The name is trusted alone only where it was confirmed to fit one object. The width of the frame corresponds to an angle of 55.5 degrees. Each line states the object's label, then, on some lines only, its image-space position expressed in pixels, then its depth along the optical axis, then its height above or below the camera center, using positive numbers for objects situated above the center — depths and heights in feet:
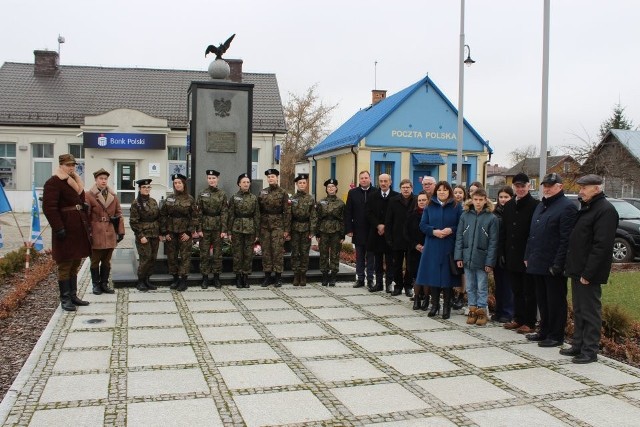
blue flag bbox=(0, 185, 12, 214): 37.93 -0.96
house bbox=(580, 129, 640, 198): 84.33 +4.36
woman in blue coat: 26.07 -2.24
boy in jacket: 24.79 -2.21
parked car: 48.42 -3.56
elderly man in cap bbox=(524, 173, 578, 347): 21.44 -2.08
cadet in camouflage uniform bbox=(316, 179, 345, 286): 33.65 -2.10
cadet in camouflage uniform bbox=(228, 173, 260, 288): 32.09 -1.86
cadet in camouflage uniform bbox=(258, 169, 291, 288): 32.53 -1.50
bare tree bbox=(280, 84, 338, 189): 150.71 +16.24
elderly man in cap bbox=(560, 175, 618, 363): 19.29 -2.06
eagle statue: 38.31 +9.04
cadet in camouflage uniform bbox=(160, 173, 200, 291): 31.09 -1.70
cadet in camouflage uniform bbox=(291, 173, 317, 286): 33.17 -1.90
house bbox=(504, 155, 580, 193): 85.25 +3.25
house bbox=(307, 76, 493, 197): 98.84 +8.38
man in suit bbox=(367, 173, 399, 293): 32.12 -1.99
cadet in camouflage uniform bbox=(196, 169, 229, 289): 31.71 -1.66
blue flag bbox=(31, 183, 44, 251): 43.88 -2.77
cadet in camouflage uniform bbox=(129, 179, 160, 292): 30.73 -1.81
